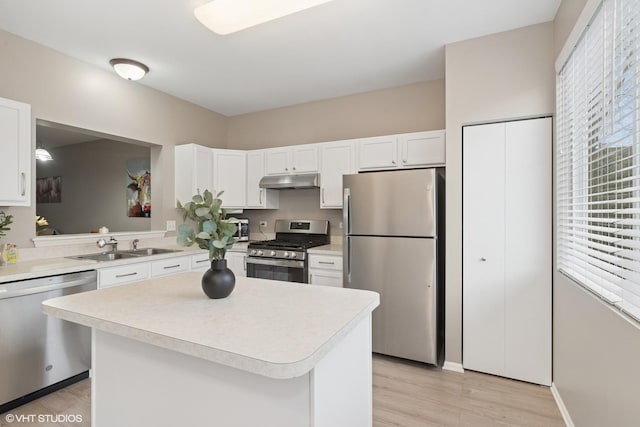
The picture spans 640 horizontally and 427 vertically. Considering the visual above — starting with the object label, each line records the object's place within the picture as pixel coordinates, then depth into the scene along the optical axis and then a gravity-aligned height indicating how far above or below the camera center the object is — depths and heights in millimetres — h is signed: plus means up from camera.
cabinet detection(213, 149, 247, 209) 4062 +470
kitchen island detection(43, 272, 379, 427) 990 -516
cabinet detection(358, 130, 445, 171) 3100 +624
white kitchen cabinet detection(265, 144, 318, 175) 3766 +641
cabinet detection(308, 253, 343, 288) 3264 -595
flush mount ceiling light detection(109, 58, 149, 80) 2946 +1342
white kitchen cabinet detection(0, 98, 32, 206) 2332 +442
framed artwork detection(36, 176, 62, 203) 6379 +463
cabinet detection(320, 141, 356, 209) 3545 +495
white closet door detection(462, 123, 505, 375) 2514 -282
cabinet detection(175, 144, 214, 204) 3785 +497
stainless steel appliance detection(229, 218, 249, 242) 4312 -256
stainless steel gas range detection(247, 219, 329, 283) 3416 -441
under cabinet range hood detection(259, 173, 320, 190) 3703 +371
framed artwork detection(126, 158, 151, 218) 4914 +380
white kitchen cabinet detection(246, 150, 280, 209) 4133 +368
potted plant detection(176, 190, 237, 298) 1385 -105
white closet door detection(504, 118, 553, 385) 2377 -282
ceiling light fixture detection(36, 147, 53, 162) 4146 +755
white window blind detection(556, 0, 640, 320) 1273 +284
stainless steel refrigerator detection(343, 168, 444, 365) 2703 -370
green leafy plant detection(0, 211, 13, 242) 2346 -71
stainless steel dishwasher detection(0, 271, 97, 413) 2096 -924
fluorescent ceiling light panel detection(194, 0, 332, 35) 1877 +1235
